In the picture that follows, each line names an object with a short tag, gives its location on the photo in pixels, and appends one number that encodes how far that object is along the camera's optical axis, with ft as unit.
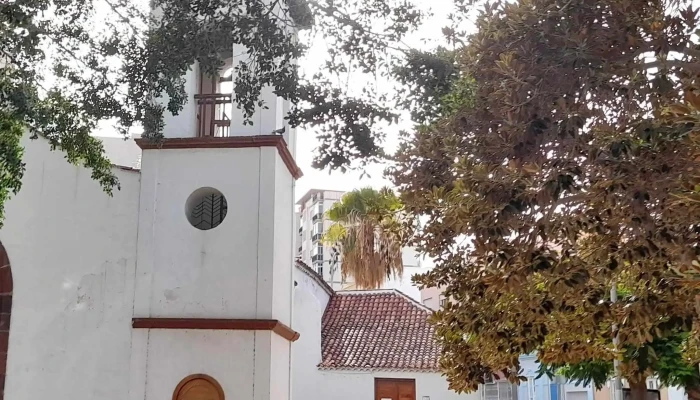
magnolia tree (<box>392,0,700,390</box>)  16.53
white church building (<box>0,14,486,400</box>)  32.07
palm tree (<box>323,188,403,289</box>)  65.82
